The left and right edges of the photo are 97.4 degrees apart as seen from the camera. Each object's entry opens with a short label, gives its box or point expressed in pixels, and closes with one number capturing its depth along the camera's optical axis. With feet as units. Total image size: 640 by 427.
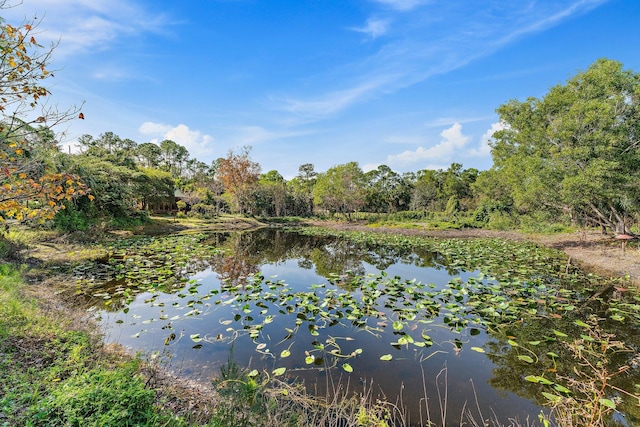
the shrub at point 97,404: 7.29
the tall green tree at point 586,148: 40.14
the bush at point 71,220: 44.52
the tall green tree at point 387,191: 148.77
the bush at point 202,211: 106.52
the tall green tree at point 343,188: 126.82
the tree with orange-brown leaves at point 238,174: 117.19
